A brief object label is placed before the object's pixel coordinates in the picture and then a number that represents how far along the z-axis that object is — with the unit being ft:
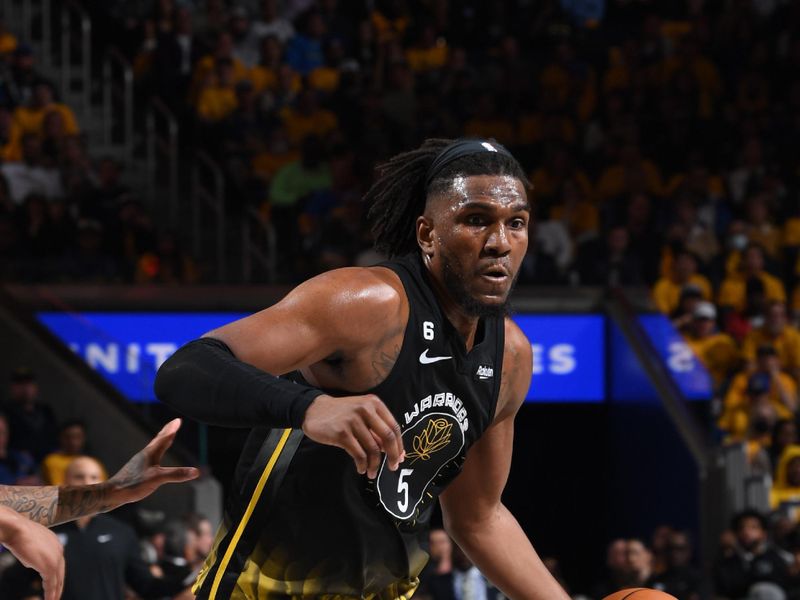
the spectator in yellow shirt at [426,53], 50.08
